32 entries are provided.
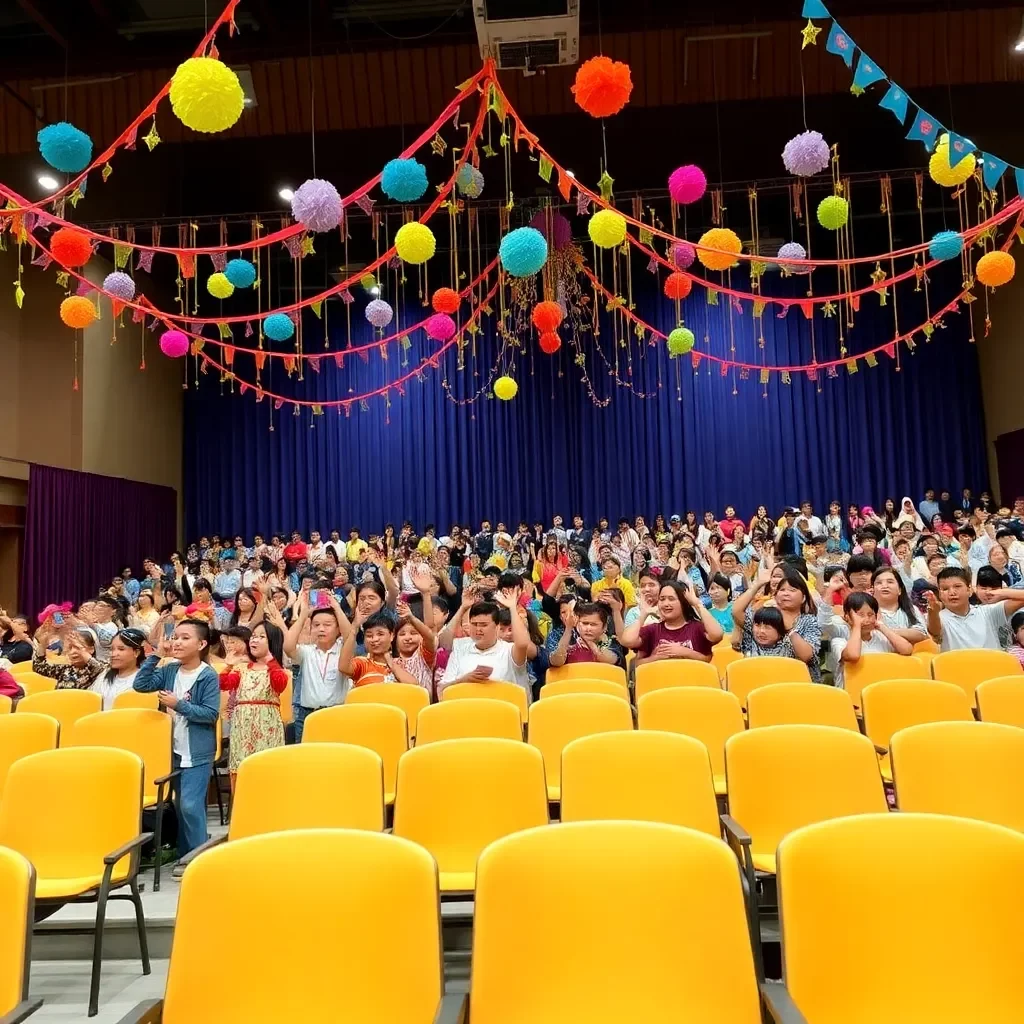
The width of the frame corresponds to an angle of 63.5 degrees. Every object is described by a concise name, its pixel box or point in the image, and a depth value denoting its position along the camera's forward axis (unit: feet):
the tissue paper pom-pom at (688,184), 20.93
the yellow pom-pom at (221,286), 22.69
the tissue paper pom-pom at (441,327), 27.17
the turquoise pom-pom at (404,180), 16.71
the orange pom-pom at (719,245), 21.05
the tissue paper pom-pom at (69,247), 19.26
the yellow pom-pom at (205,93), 13.35
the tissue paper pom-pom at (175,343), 25.35
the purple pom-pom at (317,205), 16.87
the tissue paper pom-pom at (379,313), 26.94
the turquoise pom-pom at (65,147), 15.88
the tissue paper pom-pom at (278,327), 24.25
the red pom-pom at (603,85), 15.64
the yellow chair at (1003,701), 12.20
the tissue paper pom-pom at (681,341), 27.40
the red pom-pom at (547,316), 26.17
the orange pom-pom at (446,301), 25.99
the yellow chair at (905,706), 12.46
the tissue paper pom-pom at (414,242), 18.89
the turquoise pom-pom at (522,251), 17.67
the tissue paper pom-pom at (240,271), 21.97
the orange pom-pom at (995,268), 20.32
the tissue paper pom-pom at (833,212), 21.44
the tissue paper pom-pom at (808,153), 17.63
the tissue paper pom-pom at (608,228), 19.21
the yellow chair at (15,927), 6.01
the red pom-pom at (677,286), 25.50
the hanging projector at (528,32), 19.13
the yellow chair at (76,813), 9.75
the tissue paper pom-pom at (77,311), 21.45
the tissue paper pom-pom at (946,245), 20.38
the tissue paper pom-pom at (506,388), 32.04
